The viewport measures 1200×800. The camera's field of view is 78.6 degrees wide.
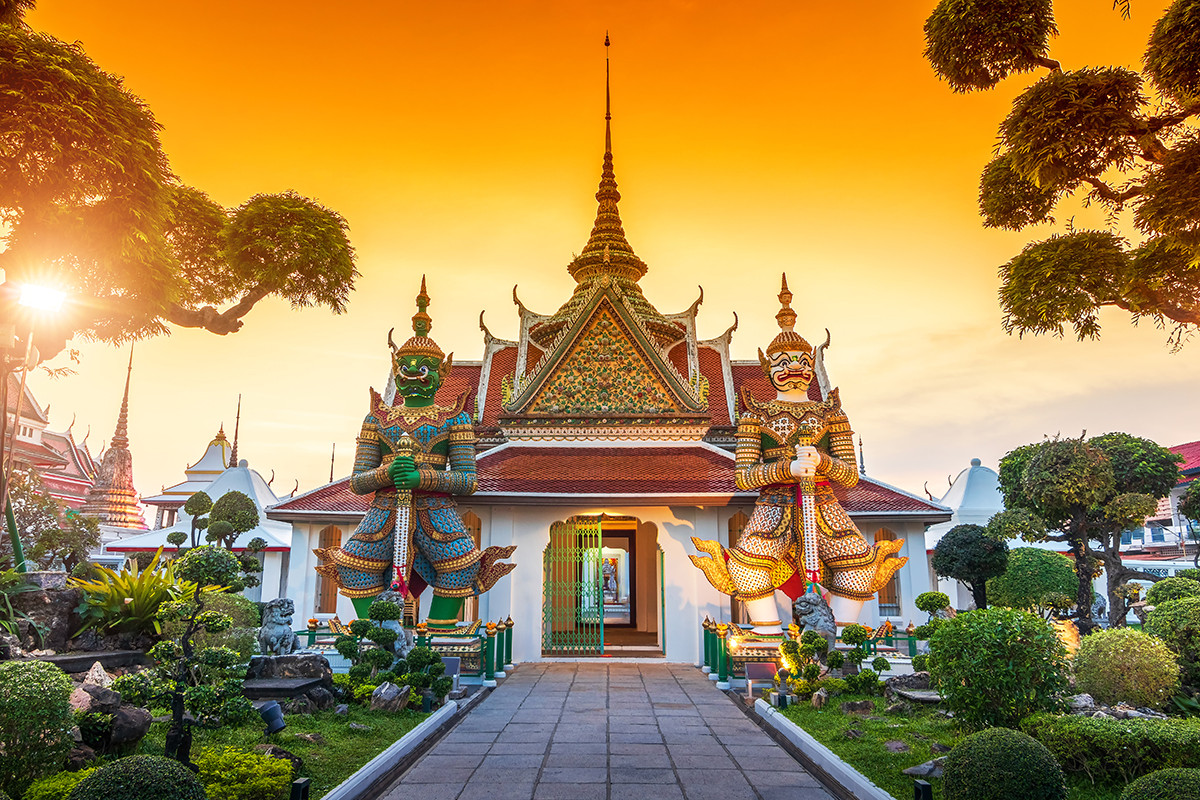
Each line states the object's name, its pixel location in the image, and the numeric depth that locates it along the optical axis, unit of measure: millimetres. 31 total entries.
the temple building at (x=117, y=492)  30016
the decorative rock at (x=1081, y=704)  5863
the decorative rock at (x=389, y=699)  7258
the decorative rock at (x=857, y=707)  7109
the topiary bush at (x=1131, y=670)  6180
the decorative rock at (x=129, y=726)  5000
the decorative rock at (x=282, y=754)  4934
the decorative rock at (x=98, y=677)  6434
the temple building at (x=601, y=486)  12016
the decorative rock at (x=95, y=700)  5254
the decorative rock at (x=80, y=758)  4684
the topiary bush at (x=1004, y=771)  3932
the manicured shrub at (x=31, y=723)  4164
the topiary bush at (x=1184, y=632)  6562
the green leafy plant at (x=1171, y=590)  8170
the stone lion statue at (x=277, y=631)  8805
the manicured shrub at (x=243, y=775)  4316
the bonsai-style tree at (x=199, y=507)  18044
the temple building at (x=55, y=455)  24172
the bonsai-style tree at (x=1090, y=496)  11312
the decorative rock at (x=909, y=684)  7719
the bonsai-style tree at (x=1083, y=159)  5270
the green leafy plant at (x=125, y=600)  7652
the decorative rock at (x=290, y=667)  7441
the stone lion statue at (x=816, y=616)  8672
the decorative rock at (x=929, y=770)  5059
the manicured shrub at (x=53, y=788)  4035
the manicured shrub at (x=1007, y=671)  5297
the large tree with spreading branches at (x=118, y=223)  5777
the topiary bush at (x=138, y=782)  3391
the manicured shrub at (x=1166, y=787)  3334
